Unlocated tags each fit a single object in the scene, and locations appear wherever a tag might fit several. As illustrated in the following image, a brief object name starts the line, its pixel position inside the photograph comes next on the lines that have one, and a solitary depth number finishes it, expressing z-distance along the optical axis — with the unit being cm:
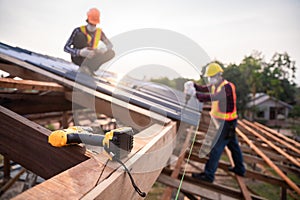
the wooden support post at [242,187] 282
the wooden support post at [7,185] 518
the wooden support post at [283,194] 406
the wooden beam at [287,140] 563
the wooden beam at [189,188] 257
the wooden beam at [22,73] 285
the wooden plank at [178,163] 264
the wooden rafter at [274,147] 402
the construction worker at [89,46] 377
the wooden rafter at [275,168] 319
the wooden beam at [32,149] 109
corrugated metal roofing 233
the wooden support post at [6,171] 567
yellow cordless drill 101
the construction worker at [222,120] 362
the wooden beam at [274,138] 488
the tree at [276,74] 2945
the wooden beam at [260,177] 367
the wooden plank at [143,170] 79
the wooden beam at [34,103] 299
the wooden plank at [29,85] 200
